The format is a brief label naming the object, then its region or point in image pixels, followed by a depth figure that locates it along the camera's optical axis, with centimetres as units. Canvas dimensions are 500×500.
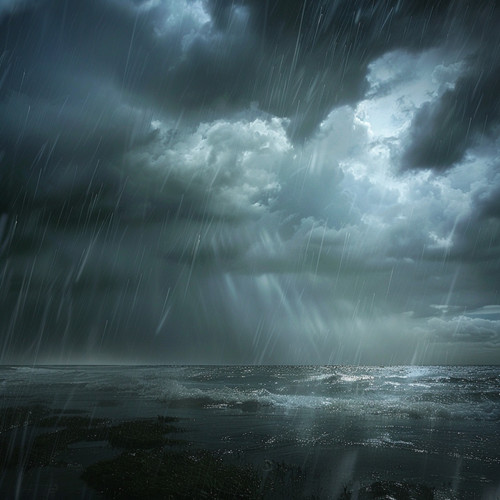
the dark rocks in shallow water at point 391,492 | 1097
